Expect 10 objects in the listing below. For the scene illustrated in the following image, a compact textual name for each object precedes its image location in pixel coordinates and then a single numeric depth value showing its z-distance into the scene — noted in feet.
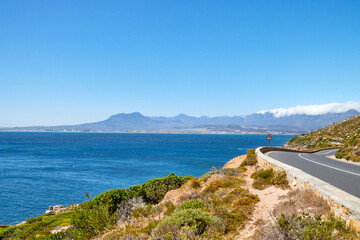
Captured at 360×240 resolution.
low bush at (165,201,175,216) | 43.72
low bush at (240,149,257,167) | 71.54
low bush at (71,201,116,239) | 33.96
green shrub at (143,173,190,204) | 72.90
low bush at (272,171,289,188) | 39.11
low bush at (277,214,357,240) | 16.25
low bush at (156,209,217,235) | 26.85
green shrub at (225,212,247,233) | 26.48
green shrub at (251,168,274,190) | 43.59
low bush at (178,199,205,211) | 36.52
